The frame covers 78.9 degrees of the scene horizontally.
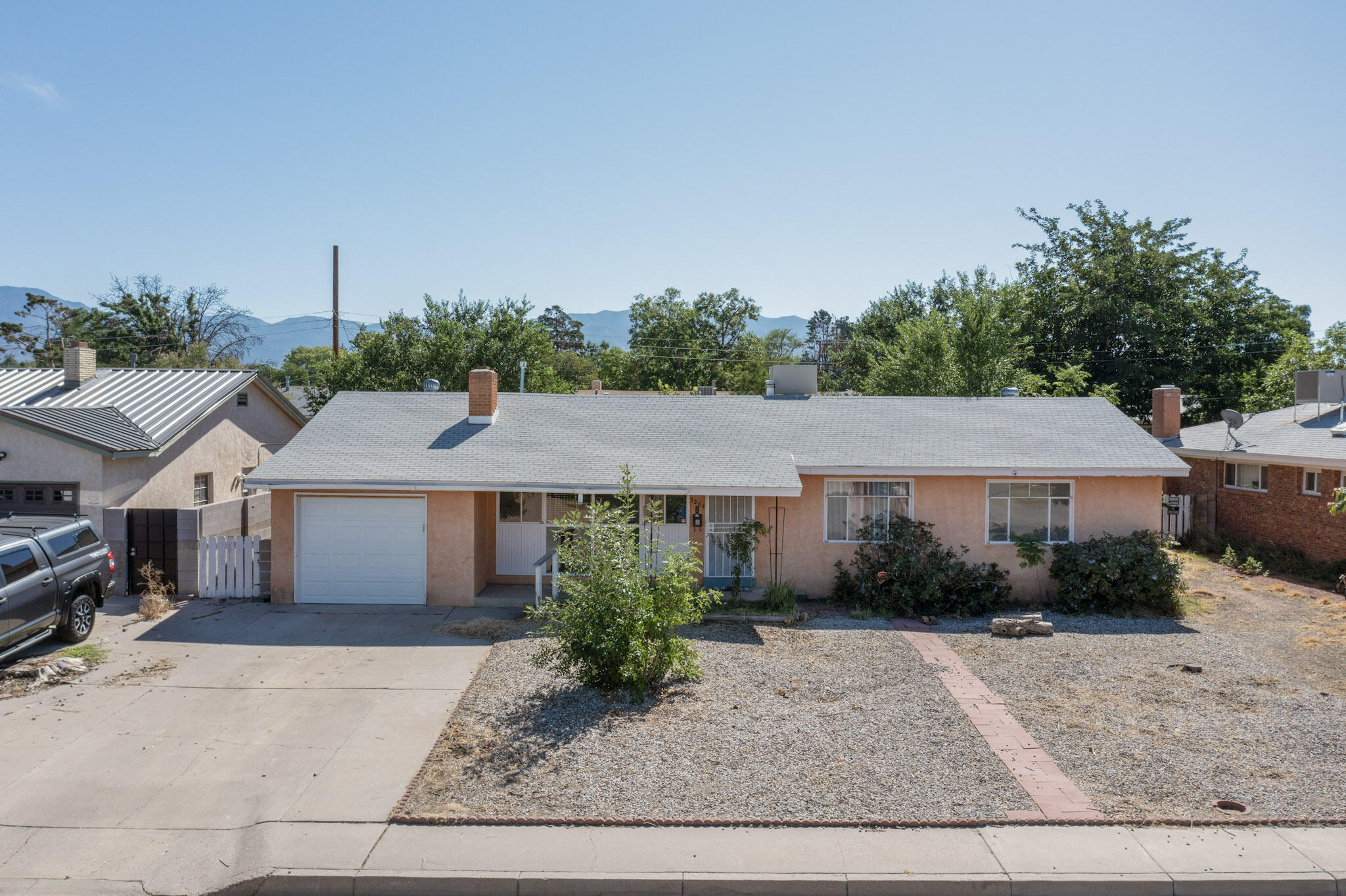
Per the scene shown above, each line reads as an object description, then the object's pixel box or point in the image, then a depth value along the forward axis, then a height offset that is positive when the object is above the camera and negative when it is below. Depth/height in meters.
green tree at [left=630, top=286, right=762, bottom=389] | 61.12 +7.98
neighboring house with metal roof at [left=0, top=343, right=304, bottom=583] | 14.82 +0.06
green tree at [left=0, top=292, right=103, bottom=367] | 52.50 +7.42
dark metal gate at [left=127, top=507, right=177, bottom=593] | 14.64 -1.88
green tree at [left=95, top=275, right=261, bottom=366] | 50.22 +6.97
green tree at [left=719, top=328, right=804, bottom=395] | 59.06 +5.45
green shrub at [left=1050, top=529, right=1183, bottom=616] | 13.98 -2.40
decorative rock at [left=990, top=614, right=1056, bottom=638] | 12.58 -2.87
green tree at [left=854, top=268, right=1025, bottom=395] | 30.58 +3.52
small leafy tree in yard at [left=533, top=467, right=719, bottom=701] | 8.98 -1.96
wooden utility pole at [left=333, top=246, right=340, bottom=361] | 29.30 +3.95
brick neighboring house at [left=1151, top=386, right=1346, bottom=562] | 17.53 -0.78
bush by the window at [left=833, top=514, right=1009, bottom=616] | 14.02 -2.40
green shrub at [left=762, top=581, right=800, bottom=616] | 13.59 -2.72
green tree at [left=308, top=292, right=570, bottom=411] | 31.03 +3.43
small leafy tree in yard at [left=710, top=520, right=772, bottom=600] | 14.43 -1.83
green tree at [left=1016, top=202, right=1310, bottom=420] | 34.91 +5.30
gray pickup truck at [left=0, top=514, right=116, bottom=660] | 10.18 -1.90
